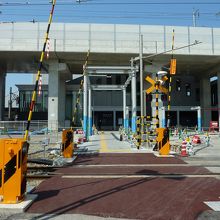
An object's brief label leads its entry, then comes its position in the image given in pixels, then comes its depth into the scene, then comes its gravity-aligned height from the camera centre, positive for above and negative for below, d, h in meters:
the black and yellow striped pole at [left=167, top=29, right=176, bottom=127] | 16.22 +2.89
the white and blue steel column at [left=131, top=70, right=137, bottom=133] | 23.58 +1.43
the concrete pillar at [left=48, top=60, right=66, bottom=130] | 37.25 +3.48
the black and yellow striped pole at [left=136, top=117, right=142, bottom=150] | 15.85 -0.80
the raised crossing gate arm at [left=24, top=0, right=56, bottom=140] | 6.71 +0.44
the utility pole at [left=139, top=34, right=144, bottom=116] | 17.41 +2.06
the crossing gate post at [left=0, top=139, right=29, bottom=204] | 5.54 -0.97
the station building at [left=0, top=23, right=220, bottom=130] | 34.47 +8.31
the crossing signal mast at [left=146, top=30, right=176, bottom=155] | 13.07 -0.95
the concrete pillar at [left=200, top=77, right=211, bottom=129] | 48.19 +3.16
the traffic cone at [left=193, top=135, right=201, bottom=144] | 20.58 -1.59
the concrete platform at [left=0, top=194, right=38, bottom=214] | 5.19 -1.56
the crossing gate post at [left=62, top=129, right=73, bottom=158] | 12.06 -1.02
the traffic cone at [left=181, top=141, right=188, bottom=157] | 13.33 -1.51
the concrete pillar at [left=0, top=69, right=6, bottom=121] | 43.88 +4.18
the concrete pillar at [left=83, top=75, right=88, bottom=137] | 23.80 +0.81
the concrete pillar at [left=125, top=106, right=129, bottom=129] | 29.04 +0.09
